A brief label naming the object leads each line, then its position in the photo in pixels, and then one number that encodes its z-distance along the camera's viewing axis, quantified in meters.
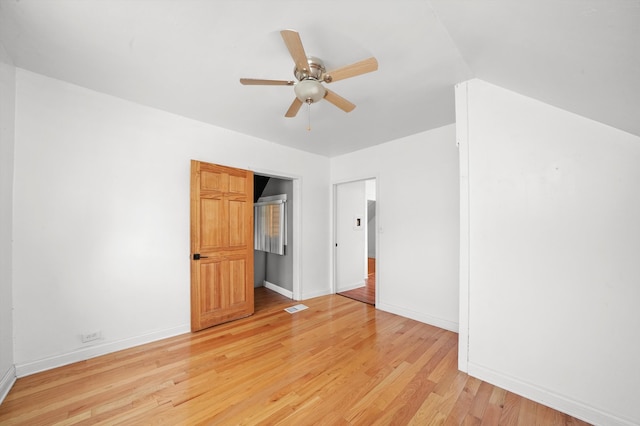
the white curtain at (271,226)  4.27
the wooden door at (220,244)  2.85
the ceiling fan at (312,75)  1.50
